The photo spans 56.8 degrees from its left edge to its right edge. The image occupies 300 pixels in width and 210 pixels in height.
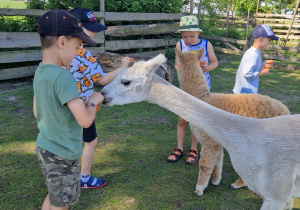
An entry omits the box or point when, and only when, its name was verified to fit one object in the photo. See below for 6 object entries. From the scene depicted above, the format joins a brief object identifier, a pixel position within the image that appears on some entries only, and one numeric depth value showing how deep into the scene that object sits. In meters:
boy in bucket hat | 3.22
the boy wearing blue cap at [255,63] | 3.15
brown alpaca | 2.71
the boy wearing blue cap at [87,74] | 2.34
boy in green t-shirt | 1.65
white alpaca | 1.92
